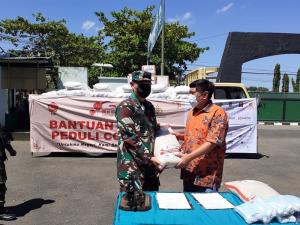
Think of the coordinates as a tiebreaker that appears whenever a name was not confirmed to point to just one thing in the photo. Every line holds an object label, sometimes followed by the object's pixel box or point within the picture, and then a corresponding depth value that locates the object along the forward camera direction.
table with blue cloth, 1.60
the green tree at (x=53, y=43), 18.94
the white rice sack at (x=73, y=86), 6.52
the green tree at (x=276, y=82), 41.50
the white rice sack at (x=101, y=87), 6.47
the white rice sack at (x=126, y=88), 6.40
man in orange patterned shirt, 2.15
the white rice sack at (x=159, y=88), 6.52
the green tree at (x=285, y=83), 40.64
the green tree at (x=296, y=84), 43.81
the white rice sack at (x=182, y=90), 6.54
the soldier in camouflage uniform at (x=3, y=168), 3.40
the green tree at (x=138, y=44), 16.07
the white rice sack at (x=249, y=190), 1.84
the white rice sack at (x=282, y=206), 1.60
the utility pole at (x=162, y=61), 9.81
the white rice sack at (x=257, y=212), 1.59
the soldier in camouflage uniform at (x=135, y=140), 2.05
